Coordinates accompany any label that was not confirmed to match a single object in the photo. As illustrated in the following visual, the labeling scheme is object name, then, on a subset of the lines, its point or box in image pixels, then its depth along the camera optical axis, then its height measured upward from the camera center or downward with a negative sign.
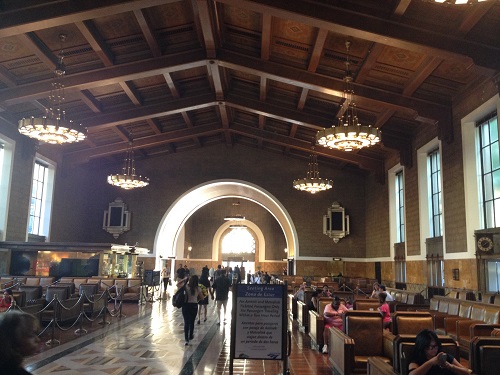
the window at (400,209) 19.19 +2.47
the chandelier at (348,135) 11.77 +3.46
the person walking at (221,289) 11.66 -0.73
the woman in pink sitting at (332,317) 7.75 -0.92
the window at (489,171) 11.52 +2.54
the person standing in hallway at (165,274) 20.55 -0.79
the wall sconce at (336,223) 23.48 +2.15
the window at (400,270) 17.96 -0.18
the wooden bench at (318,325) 7.92 -1.13
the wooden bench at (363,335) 5.90 -0.94
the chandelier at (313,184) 19.77 +3.52
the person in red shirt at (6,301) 8.51 -0.86
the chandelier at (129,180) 19.69 +3.48
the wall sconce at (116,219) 23.66 +2.09
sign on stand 5.13 -0.70
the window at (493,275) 11.27 -0.19
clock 11.29 +0.60
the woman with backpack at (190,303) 8.56 -0.82
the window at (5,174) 16.02 +2.96
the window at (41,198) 19.23 +2.58
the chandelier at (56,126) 11.81 +3.52
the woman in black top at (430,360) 3.44 -0.74
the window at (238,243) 37.03 +1.54
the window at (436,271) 14.27 -0.14
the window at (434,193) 15.34 +2.56
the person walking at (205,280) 12.29 -0.56
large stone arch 24.20 +3.24
